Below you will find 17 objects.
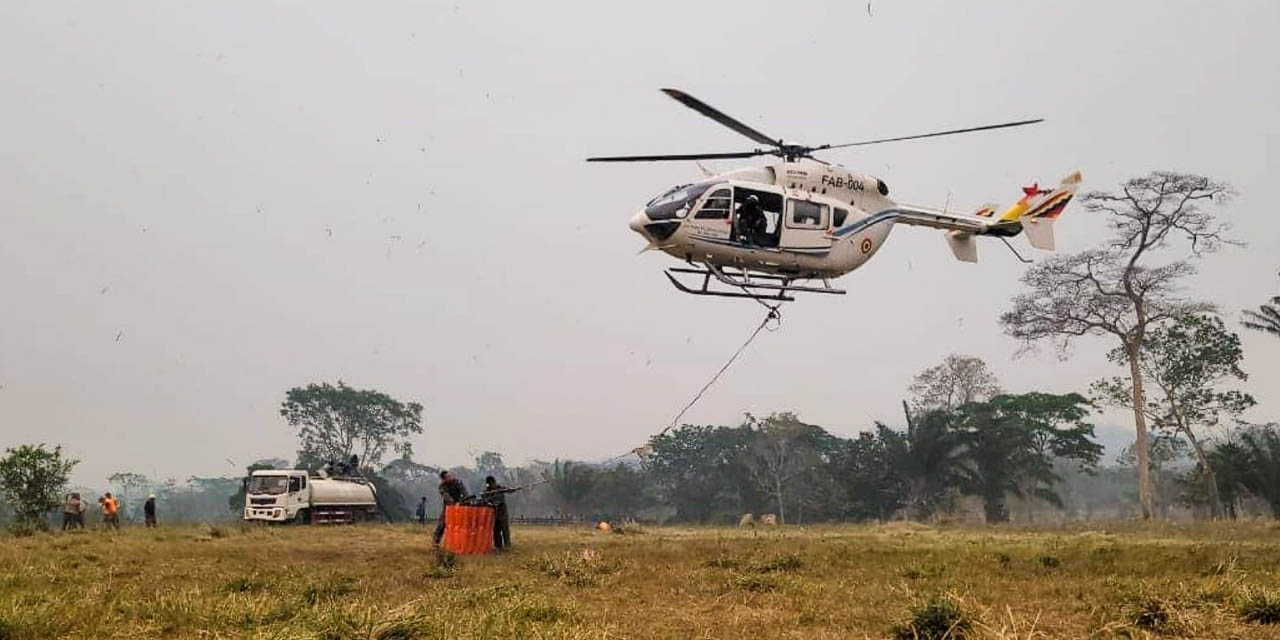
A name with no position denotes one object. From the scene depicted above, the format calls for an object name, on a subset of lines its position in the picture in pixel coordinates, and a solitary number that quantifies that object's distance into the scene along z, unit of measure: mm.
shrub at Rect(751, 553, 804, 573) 11750
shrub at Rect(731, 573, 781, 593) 9750
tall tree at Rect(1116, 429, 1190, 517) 56144
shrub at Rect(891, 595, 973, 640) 6656
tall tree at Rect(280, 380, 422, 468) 73312
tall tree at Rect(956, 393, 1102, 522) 50250
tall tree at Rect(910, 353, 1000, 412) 66312
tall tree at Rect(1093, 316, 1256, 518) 44094
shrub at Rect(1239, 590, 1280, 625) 7145
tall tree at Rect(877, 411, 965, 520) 49312
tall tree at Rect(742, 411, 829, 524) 64625
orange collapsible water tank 14781
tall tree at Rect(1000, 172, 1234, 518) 36844
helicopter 16016
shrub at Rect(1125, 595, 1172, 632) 7059
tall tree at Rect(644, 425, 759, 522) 67375
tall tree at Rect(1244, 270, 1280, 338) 40656
